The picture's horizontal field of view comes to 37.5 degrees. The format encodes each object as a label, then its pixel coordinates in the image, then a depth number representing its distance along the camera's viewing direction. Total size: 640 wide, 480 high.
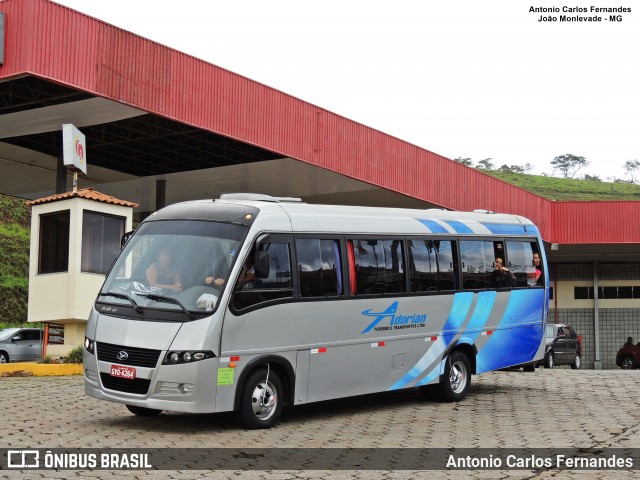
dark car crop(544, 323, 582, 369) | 28.56
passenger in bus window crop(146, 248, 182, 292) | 10.67
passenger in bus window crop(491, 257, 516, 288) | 15.12
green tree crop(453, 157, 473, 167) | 130.00
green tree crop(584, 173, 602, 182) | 121.44
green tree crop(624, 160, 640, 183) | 135.12
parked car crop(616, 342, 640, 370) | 33.94
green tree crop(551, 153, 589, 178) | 137.75
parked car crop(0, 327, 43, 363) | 28.55
